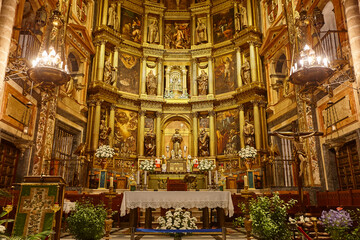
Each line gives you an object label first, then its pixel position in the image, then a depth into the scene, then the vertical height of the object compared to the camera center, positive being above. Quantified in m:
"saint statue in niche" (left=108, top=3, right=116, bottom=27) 19.05 +11.29
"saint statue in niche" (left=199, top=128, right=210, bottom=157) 18.58 +3.18
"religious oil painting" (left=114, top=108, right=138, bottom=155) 18.02 +3.86
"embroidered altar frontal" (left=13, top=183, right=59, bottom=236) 5.46 -0.24
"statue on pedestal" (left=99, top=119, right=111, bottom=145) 16.75 +3.33
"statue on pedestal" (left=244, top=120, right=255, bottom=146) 16.72 +3.35
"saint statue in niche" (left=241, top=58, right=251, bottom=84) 18.00 +7.25
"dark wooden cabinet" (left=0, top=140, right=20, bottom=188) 10.48 +1.16
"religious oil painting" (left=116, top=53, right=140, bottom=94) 19.27 +7.76
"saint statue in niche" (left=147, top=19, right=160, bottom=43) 20.70 +10.90
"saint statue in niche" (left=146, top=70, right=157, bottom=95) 19.83 +7.24
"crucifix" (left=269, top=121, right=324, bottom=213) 7.07 +1.43
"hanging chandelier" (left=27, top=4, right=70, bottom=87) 8.08 +3.29
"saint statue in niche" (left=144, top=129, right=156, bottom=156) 18.42 +3.10
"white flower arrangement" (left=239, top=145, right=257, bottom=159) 14.46 +2.03
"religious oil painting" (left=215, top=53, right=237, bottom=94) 19.25 +7.75
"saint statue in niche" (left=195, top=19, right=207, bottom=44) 20.66 +10.92
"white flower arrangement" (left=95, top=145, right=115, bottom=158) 13.96 +1.97
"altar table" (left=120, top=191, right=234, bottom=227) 7.17 -0.10
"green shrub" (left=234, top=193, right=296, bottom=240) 5.55 -0.43
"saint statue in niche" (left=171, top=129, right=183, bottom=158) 18.48 +3.30
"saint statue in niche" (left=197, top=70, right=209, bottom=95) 19.88 +7.29
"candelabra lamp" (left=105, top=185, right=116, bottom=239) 6.81 -0.54
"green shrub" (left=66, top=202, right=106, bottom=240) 6.31 -0.59
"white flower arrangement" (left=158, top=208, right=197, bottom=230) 6.48 -0.54
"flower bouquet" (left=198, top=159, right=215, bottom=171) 12.94 +1.26
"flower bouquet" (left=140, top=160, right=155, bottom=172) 12.21 +1.19
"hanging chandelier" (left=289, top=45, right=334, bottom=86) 7.67 +3.17
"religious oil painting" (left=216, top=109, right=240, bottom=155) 18.01 +3.81
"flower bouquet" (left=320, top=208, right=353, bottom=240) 5.09 -0.45
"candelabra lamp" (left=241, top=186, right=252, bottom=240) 6.53 -0.56
